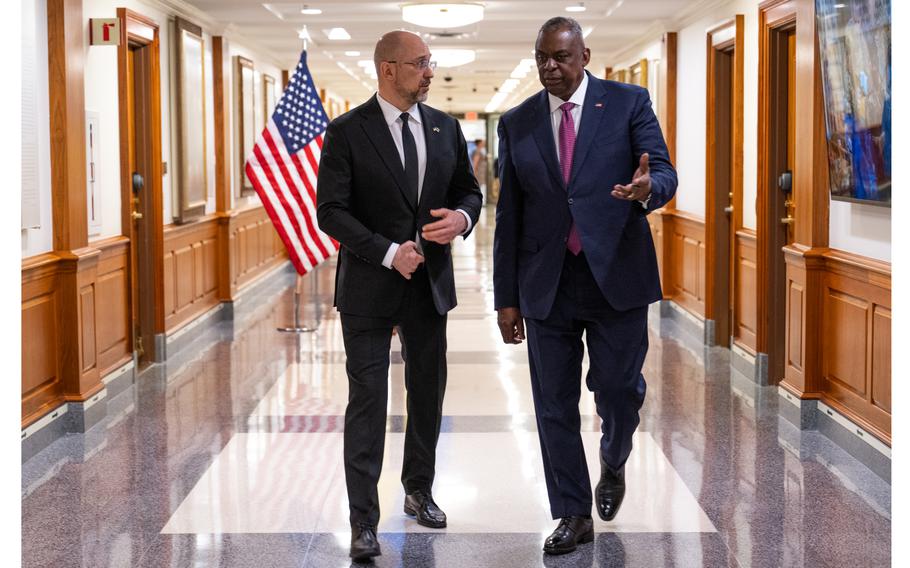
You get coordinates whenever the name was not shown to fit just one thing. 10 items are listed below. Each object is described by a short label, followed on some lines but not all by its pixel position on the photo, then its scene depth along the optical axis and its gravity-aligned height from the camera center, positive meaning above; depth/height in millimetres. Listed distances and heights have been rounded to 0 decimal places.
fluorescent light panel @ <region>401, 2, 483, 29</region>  8211 +1480
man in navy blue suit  3498 -127
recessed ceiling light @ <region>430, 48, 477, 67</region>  11703 +1646
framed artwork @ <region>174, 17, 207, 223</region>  8531 +750
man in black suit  3590 -44
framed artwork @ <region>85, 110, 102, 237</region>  6430 +257
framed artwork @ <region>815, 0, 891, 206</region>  4605 +476
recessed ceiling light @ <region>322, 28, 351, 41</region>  10758 +1782
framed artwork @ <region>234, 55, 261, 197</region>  11078 +1012
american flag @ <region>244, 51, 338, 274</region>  8531 +352
